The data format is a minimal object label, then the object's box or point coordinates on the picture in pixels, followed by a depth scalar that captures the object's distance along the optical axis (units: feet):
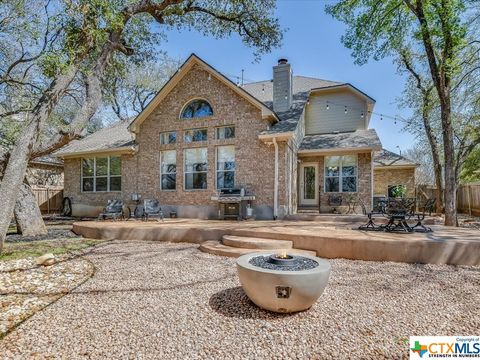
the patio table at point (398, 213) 22.70
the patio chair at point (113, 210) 36.92
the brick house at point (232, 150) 35.88
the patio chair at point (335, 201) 41.52
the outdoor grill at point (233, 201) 34.68
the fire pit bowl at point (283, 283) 11.32
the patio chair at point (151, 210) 35.60
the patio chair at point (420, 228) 23.08
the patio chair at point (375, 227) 24.15
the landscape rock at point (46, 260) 19.34
